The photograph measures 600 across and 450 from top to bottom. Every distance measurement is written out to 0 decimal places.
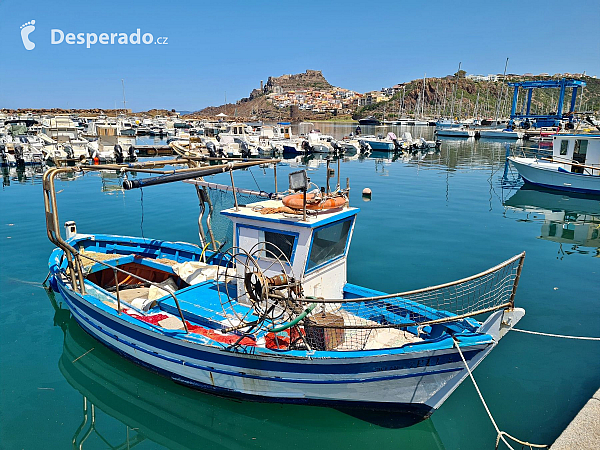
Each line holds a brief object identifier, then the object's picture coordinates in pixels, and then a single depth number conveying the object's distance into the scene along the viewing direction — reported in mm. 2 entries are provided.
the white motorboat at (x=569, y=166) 24852
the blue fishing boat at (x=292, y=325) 6105
